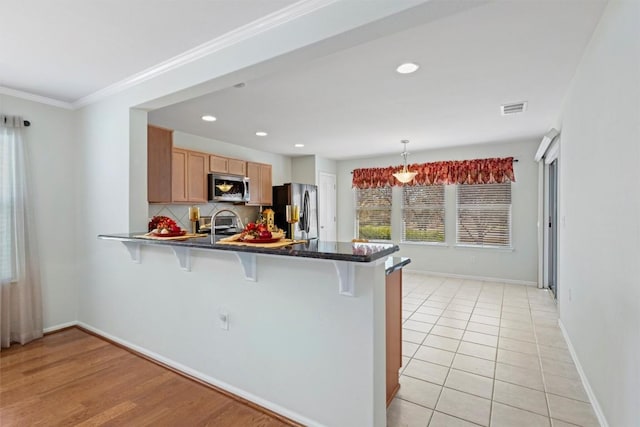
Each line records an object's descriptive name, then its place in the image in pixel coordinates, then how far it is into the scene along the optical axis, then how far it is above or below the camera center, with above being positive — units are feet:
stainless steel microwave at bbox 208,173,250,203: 15.53 +1.28
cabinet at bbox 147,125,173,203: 10.94 +1.77
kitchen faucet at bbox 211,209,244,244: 7.56 -0.62
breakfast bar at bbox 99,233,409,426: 5.49 -2.34
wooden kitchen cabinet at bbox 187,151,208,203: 14.70 +1.74
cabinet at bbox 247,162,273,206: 18.39 +1.74
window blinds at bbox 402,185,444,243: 20.25 -0.13
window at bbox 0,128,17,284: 9.80 +0.03
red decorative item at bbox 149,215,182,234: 8.31 -0.39
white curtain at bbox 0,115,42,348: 9.80 -1.12
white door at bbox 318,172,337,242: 22.52 +0.49
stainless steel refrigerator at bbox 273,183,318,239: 19.43 +0.56
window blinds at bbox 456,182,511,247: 18.34 -0.26
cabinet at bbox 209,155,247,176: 15.96 +2.54
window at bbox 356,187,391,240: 22.22 -0.12
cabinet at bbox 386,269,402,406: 6.90 -2.77
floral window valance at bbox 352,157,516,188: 17.98 +2.39
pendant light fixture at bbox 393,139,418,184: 17.50 +1.99
